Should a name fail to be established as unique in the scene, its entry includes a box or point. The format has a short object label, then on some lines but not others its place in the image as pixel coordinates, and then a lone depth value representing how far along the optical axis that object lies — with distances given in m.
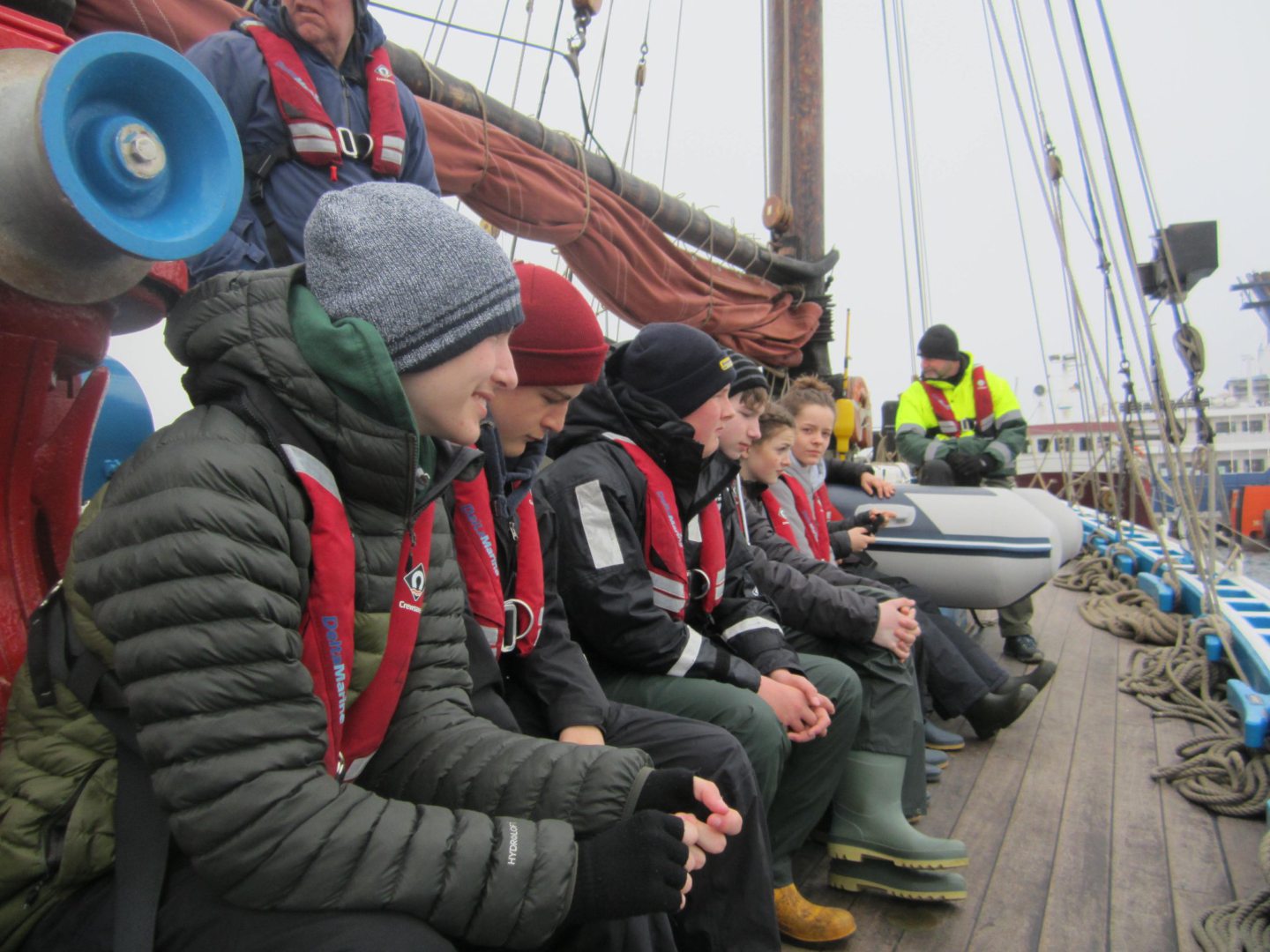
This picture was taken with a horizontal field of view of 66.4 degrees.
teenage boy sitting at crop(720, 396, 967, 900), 2.10
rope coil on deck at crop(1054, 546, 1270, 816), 2.68
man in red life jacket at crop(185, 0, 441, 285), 1.92
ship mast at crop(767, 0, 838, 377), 5.80
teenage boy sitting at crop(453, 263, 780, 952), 1.58
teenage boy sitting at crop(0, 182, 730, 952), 0.89
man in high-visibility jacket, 4.66
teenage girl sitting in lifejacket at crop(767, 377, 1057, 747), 2.96
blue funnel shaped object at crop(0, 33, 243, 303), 0.88
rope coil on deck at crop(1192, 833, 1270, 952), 1.89
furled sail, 2.26
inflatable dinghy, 3.76
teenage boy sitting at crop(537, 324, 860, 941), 1.92
